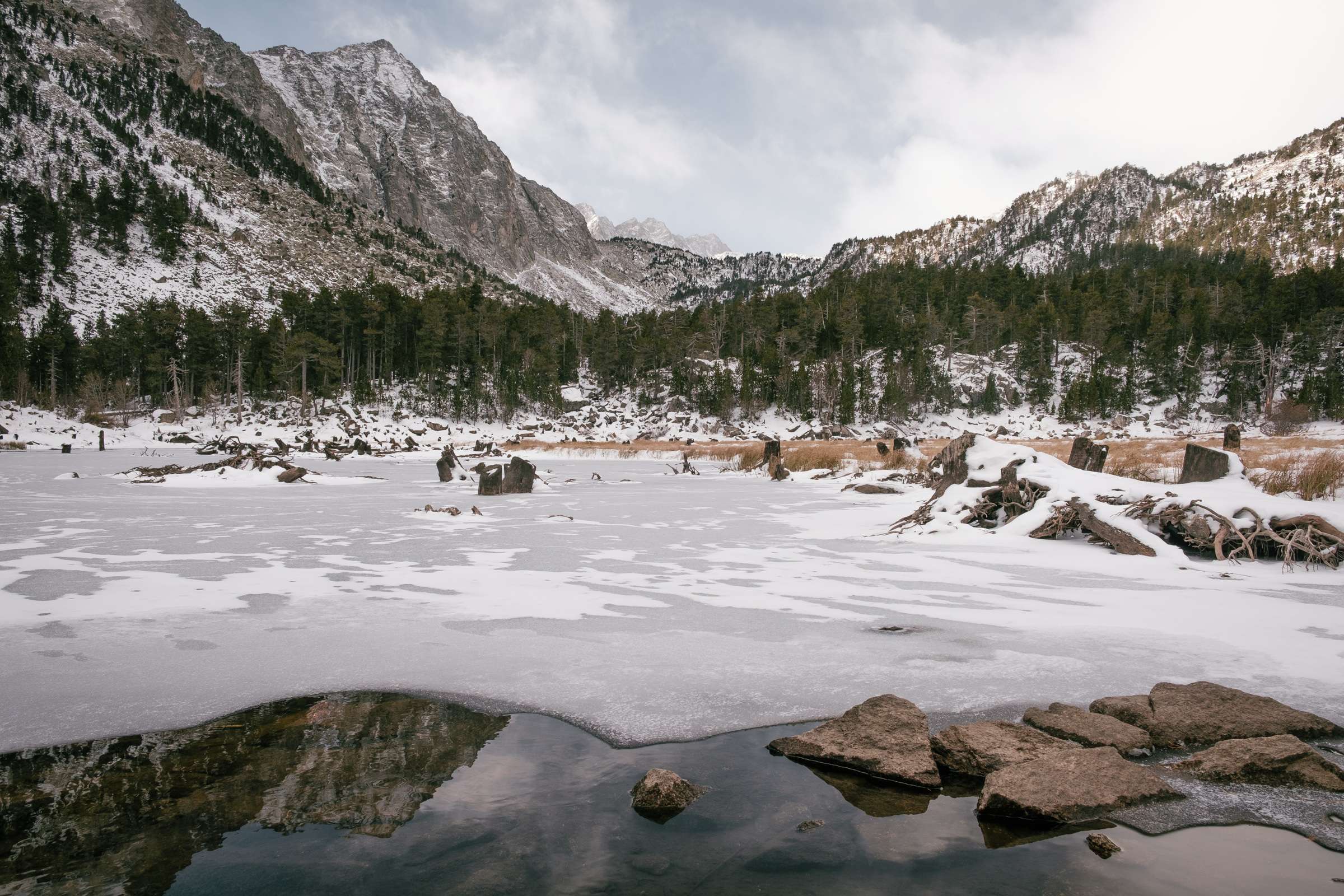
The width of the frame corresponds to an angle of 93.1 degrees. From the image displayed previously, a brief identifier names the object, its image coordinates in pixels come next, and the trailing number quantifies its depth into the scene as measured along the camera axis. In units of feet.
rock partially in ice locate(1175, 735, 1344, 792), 7.86
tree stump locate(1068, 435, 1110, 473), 39.32
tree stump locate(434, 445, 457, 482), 66.13
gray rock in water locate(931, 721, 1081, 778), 8.46
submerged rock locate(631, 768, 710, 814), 7.58
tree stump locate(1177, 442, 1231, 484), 28.86
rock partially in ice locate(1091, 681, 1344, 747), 9.32
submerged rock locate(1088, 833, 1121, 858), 6.56
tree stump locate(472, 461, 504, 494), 54.29
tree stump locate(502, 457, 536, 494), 55.67
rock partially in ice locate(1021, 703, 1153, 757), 9.12
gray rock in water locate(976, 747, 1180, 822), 7.33
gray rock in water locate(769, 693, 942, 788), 8.30
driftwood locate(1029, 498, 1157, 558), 24.81
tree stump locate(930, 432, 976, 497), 37.45
